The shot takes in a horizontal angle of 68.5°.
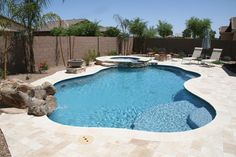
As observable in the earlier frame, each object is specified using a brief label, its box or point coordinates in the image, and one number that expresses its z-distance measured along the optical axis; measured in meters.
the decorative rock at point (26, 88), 6.10
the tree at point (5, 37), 7.92
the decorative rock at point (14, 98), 5.70
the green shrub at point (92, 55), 14.70
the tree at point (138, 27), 20.05
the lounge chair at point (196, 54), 15.24
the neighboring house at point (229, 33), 21.71
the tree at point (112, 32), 20.98
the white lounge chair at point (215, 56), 14.63
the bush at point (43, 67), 10.71
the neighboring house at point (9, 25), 7.89
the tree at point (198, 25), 29.81
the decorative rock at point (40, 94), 6.27
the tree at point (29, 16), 9.14
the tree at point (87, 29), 19.13
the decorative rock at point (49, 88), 6.84
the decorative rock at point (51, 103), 6.16
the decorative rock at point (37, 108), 5.27
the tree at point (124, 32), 18.86
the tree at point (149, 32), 20.18
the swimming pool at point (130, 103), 5.65
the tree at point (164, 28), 29.84
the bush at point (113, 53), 17.03
